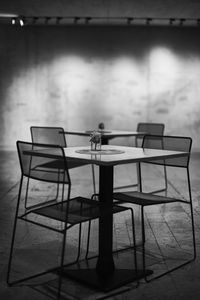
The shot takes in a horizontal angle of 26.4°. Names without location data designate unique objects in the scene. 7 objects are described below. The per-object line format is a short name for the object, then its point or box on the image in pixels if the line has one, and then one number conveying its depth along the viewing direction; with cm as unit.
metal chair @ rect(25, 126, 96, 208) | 532
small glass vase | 330
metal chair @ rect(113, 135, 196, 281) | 296
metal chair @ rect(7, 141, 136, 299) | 254
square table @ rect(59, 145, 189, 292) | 270
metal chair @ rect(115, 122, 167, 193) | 639
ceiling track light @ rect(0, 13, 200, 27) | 1052
